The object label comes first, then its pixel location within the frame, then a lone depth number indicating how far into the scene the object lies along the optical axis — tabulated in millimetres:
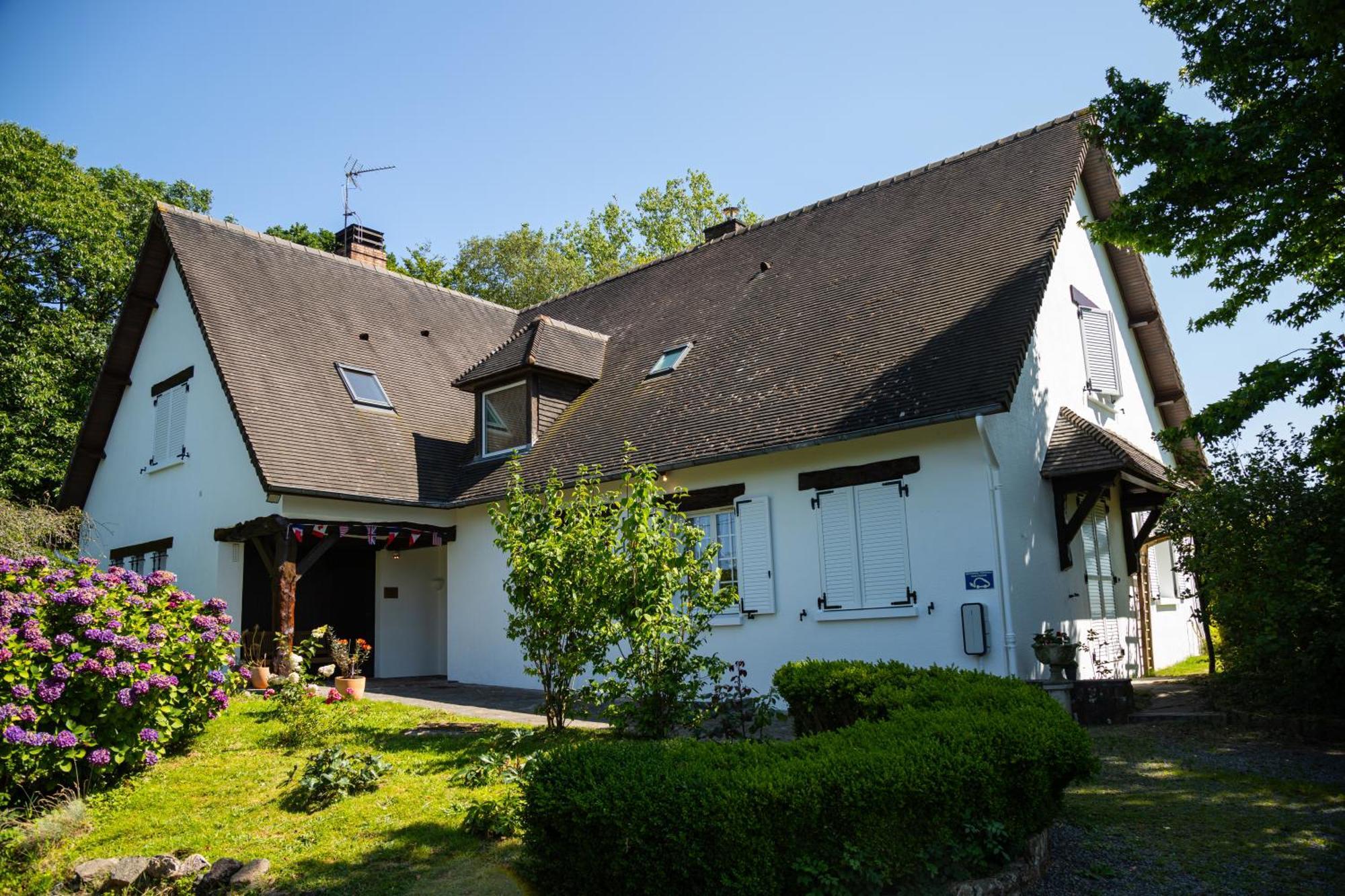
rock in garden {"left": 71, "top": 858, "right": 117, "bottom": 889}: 6352
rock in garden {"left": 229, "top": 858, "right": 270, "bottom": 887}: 6133
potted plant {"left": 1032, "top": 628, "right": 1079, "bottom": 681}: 11031
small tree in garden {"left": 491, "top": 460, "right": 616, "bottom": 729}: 8609
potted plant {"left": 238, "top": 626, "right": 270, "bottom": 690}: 14031
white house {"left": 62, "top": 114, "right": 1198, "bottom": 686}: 11922
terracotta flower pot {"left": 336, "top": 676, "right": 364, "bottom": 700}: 13109
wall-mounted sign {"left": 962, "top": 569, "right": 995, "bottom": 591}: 11203
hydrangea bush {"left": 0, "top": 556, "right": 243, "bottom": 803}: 8000
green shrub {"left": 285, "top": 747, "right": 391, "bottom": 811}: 7723
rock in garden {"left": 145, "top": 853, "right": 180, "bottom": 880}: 6301
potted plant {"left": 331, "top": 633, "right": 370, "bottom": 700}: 13148
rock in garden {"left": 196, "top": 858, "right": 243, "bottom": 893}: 6188
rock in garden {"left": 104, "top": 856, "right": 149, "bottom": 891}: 6273
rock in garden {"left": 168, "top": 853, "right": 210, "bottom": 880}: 6293
